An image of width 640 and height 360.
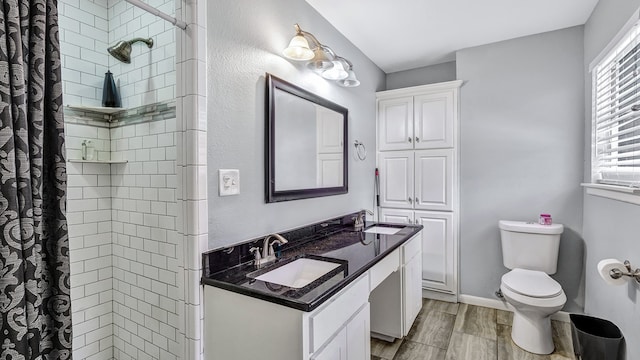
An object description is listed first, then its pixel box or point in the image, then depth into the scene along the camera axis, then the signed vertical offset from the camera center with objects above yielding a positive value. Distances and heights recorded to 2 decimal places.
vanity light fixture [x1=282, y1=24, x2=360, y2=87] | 1.72 +0.75
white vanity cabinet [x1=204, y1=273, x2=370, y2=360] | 1.12 -0.61
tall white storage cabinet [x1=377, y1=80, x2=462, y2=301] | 2.90 +0.06
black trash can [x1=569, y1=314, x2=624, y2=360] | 1.58 -0.92
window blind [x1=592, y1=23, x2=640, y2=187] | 1.55 +0.36
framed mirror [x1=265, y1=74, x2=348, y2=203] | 1.76 +0.22
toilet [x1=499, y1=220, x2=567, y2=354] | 2.04 -0.77
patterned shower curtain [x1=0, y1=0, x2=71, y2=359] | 0.84 -0.04
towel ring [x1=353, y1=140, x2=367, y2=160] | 2.81 +0.25
